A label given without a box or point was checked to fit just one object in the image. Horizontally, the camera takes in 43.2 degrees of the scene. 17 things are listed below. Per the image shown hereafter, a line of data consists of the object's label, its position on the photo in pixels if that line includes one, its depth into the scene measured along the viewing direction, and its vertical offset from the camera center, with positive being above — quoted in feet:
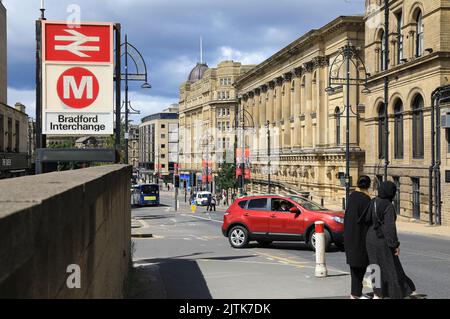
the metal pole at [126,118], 102.99 +8.91
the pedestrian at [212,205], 178.61 -12.70
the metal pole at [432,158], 100.90 +1.07
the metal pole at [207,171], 288.18 -3.12
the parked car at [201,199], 221.25 -13.34
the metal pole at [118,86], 37.76 +5.41
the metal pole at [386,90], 118.31 +15.60
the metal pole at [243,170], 205.89 -1.98
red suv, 53.42 -5.46
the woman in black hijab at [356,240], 25.58 -3.41
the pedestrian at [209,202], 181.84 -11.96
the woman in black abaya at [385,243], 25.09 -3.49
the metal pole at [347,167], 121.10 -0.58
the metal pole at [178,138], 418.18 +19.15
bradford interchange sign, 33.24 +5.20
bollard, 35.42 -5.60
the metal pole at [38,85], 33.40 +4.89
